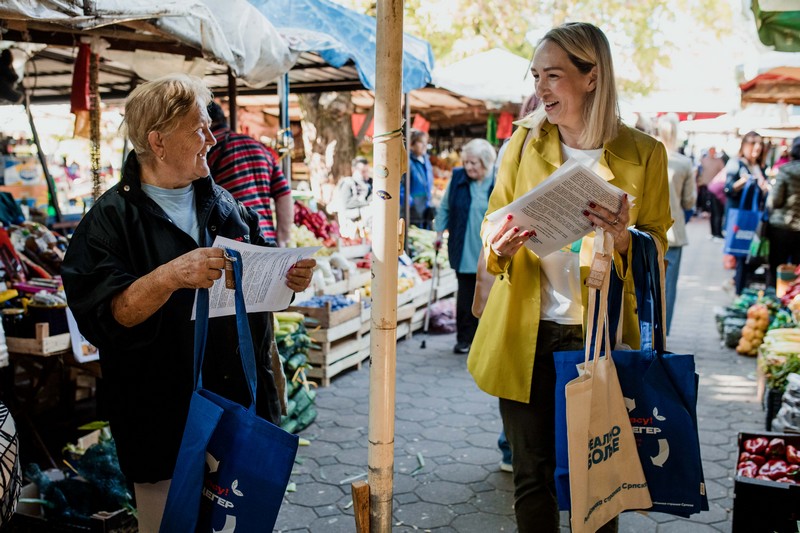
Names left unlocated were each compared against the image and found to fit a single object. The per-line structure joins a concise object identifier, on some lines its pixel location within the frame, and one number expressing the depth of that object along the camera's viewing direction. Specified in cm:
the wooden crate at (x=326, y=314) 598
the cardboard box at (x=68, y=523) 301
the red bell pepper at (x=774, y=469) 323
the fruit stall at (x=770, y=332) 455
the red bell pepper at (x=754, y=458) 338
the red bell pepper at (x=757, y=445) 343
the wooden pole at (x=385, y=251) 209
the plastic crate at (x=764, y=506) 280
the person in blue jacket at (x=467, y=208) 670
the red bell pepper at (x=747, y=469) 330
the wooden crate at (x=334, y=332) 602
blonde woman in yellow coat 240
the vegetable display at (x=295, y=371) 500
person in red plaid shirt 519
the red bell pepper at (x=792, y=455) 334
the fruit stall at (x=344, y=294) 610
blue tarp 617
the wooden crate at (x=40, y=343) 397
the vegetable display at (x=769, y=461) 323
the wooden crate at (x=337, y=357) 612
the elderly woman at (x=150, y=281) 204
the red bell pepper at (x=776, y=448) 339
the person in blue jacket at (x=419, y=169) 1108
